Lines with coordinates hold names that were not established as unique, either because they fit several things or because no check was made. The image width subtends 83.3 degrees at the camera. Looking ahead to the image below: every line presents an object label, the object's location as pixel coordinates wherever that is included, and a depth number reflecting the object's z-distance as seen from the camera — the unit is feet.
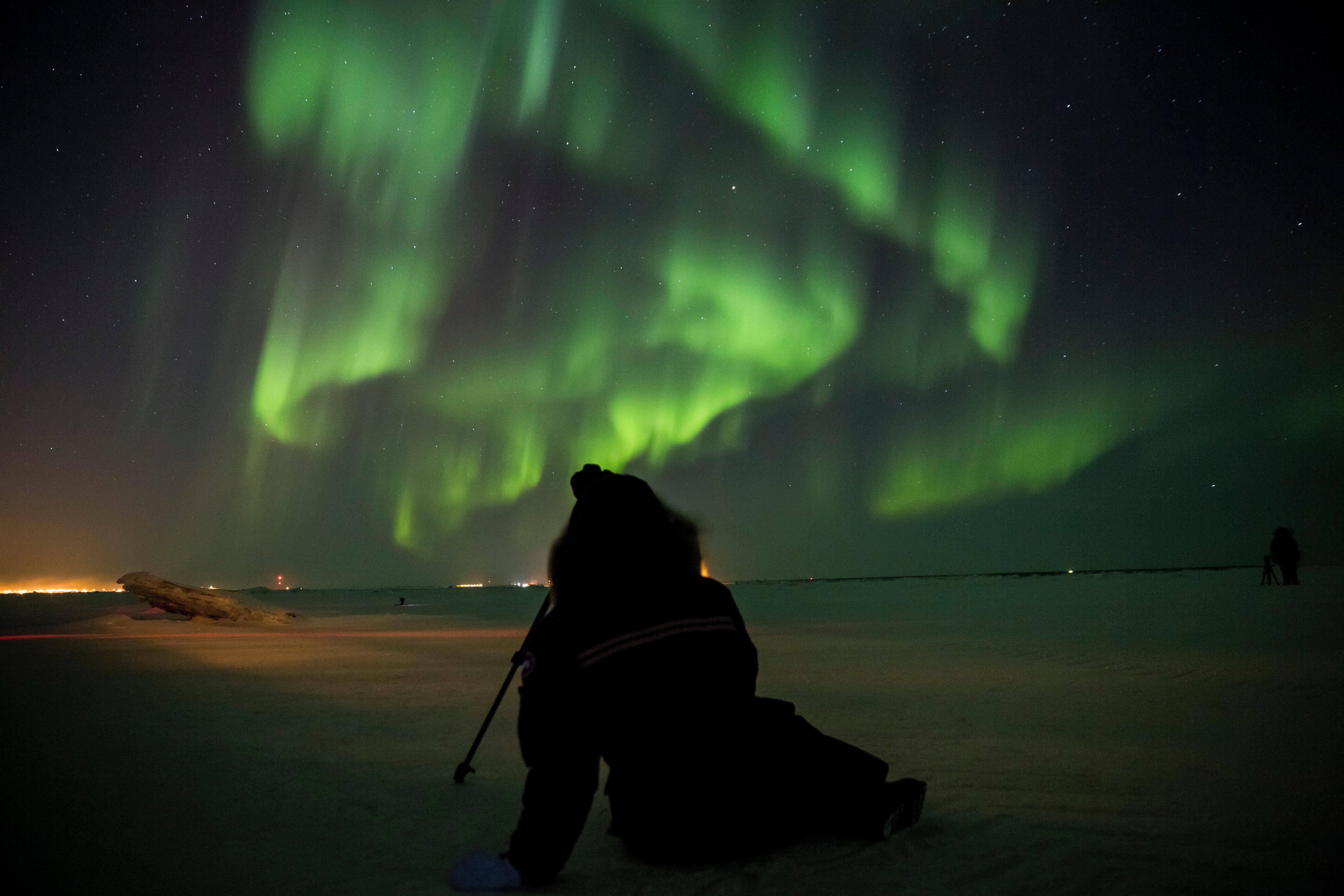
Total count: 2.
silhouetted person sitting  10.35
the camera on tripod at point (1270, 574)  101.81
